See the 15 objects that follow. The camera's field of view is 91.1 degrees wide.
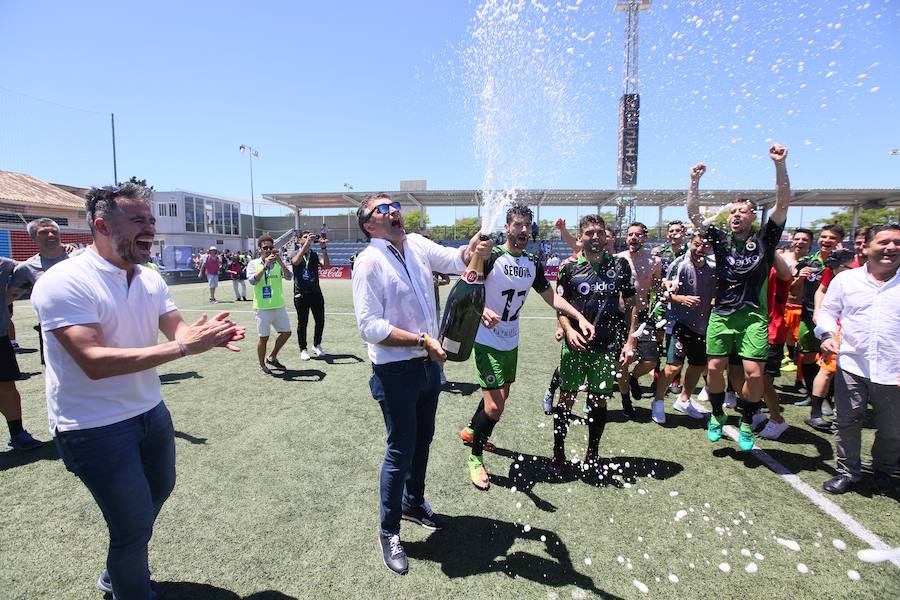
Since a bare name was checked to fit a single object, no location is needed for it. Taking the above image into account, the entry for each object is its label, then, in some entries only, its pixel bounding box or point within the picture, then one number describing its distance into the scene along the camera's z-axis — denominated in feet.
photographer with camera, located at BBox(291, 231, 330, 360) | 25.44
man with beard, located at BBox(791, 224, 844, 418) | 19.04
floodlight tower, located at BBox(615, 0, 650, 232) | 118.11
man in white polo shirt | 6.11
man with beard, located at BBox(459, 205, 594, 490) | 12.28
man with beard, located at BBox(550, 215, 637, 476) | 12.61
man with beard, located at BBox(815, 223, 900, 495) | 11.21
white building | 169.48
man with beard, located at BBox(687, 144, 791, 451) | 13.38
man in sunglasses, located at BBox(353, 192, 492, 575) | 8.25
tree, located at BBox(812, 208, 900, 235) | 139.85
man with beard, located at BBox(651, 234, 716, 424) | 16.06
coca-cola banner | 104.14
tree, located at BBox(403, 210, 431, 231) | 167.04
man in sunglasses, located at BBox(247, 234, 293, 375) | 22.88
